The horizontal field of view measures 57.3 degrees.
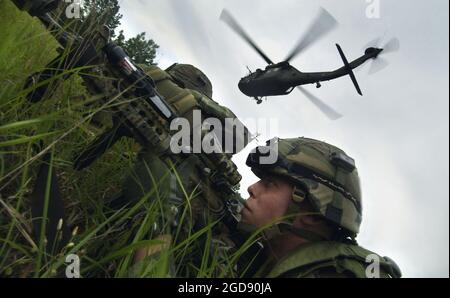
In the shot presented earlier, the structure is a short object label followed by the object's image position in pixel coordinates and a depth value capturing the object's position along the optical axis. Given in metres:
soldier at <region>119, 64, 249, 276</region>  1.89
